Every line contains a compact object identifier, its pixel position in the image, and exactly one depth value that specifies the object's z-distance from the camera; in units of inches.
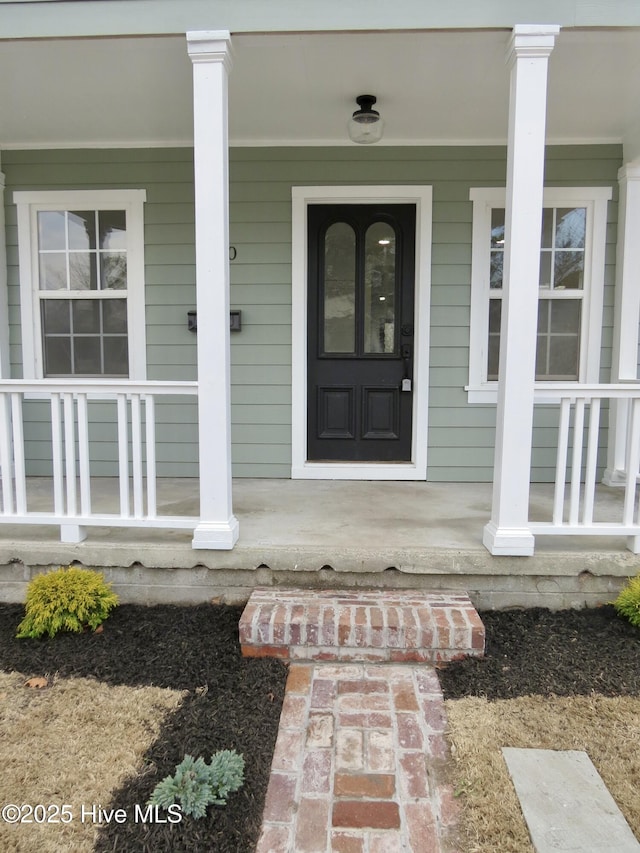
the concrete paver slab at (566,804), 57.1
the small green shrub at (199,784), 59.7
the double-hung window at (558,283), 151.9
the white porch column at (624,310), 147.9
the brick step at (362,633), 89.4
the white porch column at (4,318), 158.2
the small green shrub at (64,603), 95.6
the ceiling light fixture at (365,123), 126.2
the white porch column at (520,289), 96.3
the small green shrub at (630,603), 96.4
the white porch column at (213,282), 98.3
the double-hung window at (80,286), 158.2
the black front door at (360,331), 156.4
